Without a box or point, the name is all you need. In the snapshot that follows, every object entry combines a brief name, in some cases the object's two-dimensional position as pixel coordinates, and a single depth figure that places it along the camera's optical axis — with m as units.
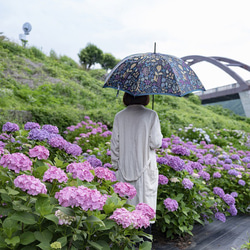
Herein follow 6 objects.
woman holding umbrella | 2.71
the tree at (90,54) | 28.33
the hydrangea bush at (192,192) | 3.25
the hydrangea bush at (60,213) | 1.30
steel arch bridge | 24.48
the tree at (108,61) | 30.30
